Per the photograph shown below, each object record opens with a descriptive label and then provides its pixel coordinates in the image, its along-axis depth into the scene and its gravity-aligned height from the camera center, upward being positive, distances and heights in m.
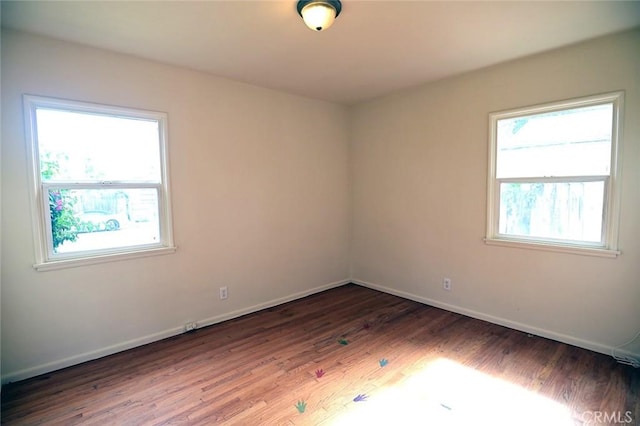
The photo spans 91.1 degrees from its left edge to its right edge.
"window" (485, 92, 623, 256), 2.55 +0.14
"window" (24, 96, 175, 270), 2.40 +0.12
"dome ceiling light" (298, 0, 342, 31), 1.94 +1.15
